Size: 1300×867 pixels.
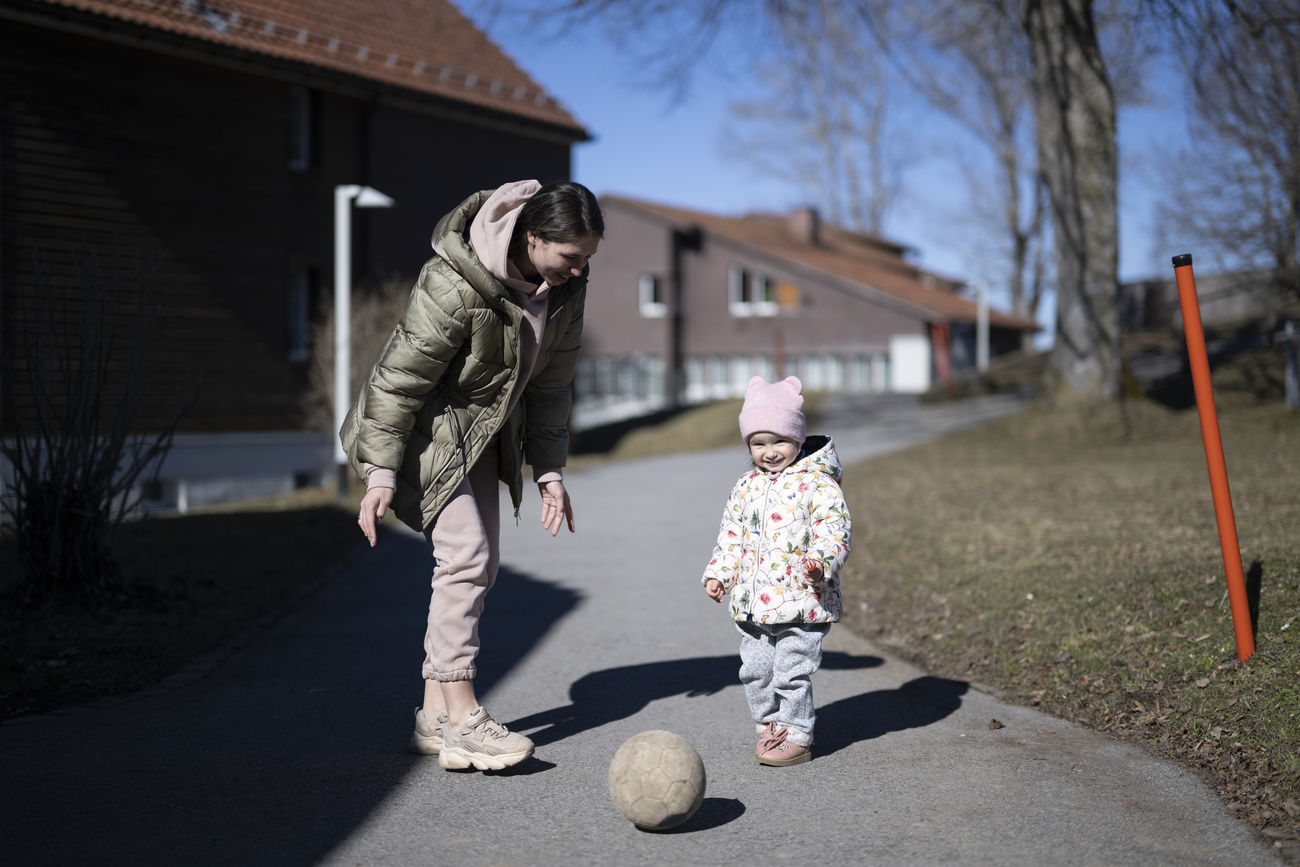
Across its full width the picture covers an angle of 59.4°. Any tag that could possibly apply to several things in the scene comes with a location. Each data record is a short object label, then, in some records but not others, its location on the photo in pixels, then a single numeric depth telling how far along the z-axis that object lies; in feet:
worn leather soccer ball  11.10
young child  13.30
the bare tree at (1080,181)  45.14
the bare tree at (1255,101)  39.42
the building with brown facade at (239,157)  48.44
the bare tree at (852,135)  142.61
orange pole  14.80
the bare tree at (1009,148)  102.93
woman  12.64
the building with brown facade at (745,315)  116.98
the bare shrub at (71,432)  21.49
